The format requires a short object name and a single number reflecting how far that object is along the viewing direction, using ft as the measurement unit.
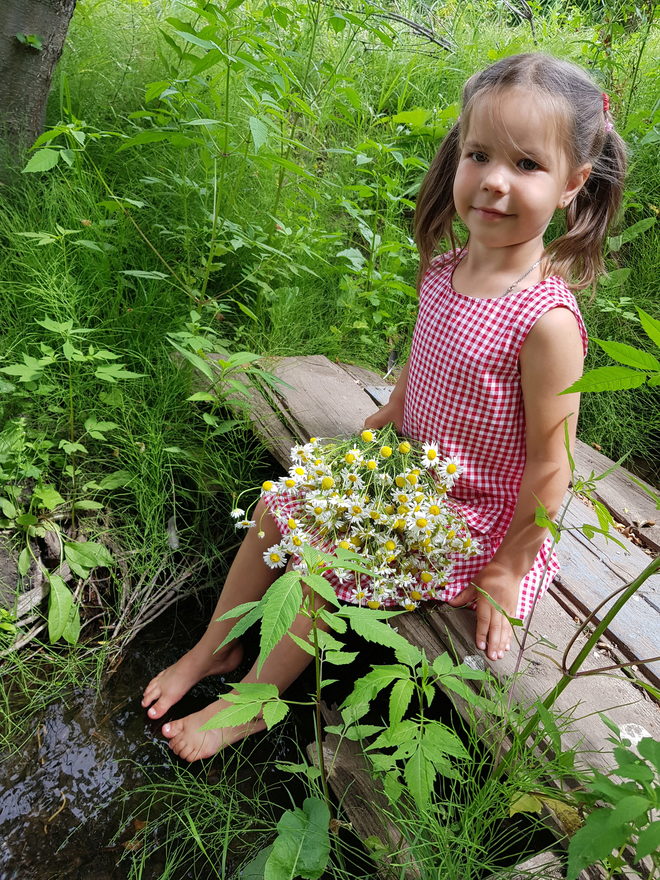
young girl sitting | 4.87
